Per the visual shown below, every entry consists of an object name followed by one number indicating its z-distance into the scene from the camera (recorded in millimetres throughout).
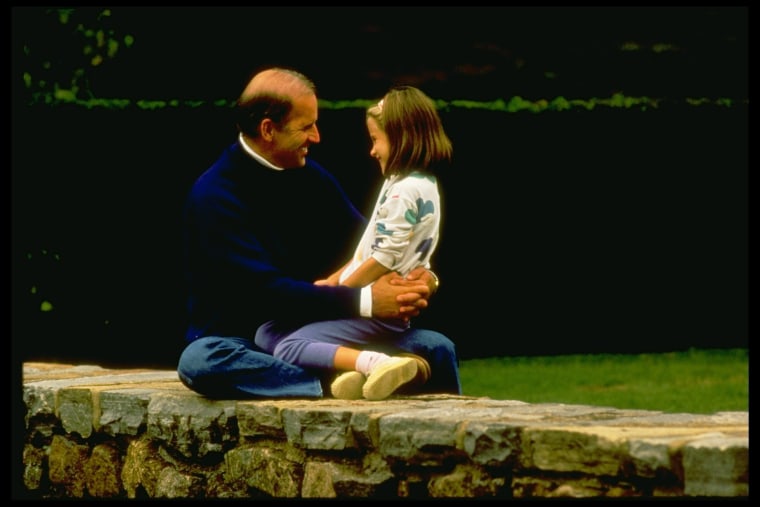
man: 10609
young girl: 10383
